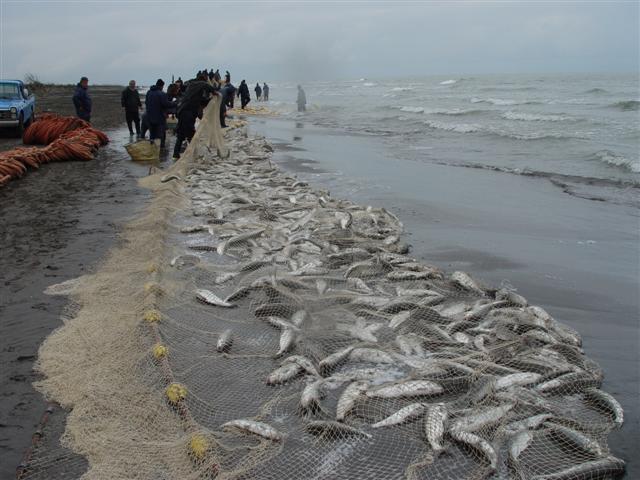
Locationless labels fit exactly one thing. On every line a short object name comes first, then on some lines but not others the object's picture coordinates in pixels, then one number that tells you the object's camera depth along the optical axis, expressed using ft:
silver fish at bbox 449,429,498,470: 12.53
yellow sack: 53.98
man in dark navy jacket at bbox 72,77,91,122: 67.51
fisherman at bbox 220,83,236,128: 75.25
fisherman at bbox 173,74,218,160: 50.08
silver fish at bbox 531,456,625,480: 12.28
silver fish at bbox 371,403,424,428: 13.88
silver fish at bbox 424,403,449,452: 13.07
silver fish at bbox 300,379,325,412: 14.26
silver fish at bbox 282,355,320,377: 16.02
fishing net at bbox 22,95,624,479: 12.53
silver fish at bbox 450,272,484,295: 22.97
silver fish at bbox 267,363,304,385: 15.65
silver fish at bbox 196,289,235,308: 20.85
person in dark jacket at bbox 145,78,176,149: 53.31
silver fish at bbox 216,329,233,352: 17.46
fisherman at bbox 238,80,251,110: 118.73
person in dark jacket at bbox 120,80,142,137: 64.21
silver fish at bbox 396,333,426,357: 17.63
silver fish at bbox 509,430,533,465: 12.80
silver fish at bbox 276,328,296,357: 17.19
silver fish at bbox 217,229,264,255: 27.23
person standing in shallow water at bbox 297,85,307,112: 147.23
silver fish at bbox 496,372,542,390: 15.60
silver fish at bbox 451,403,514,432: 13.56
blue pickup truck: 66.23
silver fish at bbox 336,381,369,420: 14.10
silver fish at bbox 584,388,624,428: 14.96
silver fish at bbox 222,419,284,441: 12.98
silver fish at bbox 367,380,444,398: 14.92
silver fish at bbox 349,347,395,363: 17.08
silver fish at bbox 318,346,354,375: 16.42
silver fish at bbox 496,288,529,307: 21.67
